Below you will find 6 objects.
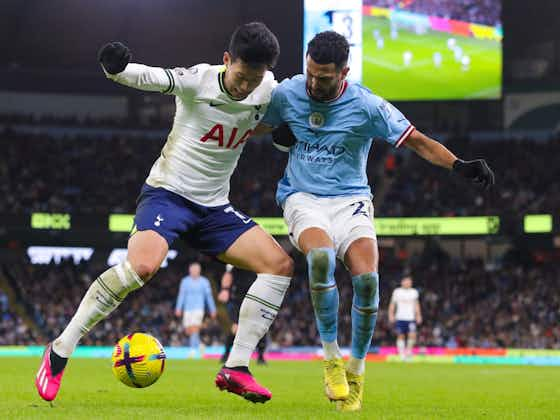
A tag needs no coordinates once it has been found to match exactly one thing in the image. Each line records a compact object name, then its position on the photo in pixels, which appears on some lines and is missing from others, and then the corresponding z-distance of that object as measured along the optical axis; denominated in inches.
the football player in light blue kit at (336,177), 251.6
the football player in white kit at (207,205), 244.5
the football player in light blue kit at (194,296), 816.9
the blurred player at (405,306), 880.9
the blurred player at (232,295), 608.7
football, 255.9
